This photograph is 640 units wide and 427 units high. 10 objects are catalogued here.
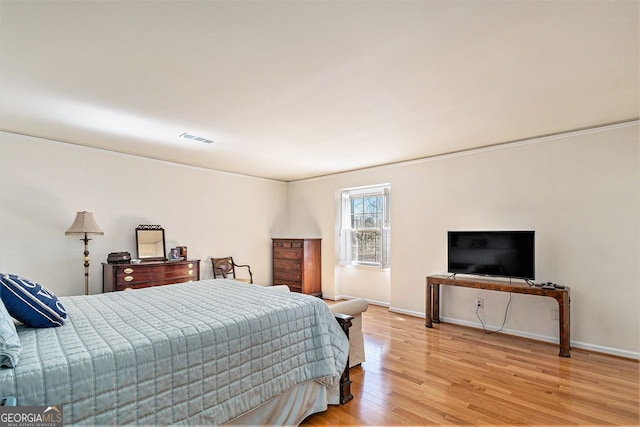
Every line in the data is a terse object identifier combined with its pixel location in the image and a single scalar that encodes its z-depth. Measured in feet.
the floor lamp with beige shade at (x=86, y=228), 12.53
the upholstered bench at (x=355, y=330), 9.48
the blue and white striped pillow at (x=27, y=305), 5.45
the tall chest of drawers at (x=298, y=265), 19.43
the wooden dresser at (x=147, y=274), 13.06
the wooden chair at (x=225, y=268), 17.89
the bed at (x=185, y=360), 4.23
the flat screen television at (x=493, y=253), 12.07
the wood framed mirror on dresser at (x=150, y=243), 15.14
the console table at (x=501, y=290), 10.95
